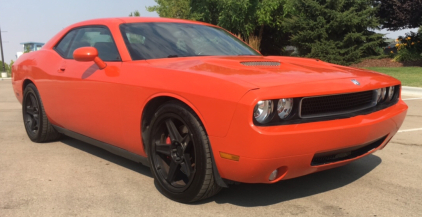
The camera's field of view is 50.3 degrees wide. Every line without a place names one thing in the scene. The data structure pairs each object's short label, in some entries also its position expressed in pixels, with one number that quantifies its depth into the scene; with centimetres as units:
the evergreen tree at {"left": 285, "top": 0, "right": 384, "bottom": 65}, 2173
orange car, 272
